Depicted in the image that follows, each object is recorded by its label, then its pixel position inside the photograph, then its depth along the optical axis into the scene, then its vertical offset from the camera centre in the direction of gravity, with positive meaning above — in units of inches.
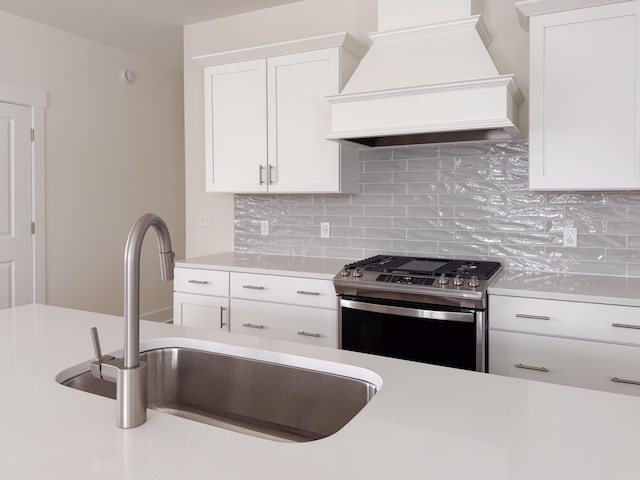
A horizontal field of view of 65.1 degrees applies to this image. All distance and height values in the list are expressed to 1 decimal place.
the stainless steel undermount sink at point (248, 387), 50.0 -17.3
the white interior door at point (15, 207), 149.0 +5.7
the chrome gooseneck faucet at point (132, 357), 37.1 -9.8
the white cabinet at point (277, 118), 121.3 +27.7
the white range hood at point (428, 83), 96.7 +28.8
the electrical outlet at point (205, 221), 157.4 +1.5
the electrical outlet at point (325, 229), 138.0 -0.8
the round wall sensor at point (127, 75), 183.6 +55.5
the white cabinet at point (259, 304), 112.3 -18.9
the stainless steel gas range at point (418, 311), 93.4 -16.6
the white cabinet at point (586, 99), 91.6 +24.1
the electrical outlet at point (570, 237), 110.0 -2.3
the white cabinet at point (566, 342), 84.6 -20.5
